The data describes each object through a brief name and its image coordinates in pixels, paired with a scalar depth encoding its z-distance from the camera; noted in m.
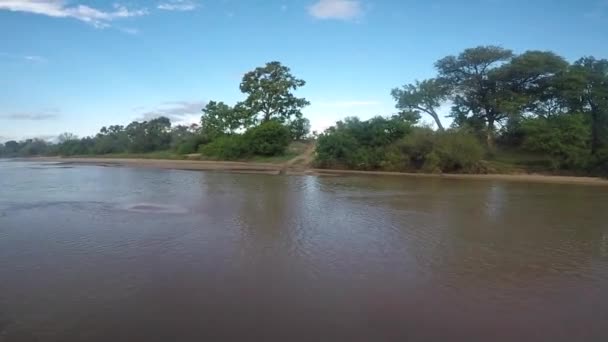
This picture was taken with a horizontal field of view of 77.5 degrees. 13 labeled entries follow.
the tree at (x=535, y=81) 34.75
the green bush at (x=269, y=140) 42.44
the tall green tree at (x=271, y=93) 50.09
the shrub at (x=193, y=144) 52.09
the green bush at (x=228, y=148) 43.88
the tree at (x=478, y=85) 36.78
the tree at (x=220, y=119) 50.84
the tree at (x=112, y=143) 64.62
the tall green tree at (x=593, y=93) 32.59
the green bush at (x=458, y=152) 30.11
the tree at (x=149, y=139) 60.91
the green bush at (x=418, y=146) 31.59
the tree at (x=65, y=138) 78.89
